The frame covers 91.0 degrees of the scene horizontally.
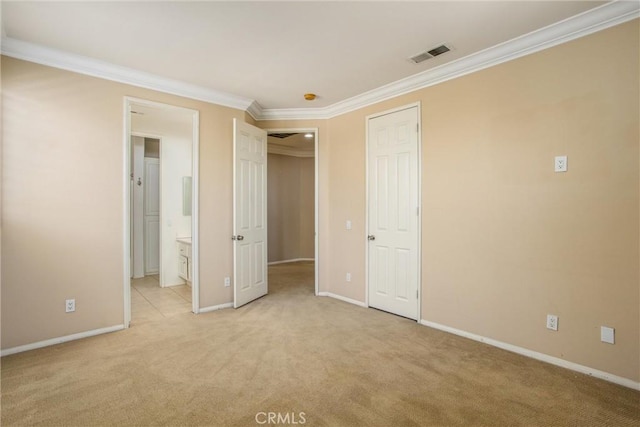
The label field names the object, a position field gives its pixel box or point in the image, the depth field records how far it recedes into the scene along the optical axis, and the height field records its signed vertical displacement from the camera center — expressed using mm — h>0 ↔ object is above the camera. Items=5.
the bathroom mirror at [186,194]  5098 +291
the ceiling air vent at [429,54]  2715 +1416
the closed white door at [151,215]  5500 -54
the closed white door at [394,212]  3455 +1
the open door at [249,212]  3855 +0
